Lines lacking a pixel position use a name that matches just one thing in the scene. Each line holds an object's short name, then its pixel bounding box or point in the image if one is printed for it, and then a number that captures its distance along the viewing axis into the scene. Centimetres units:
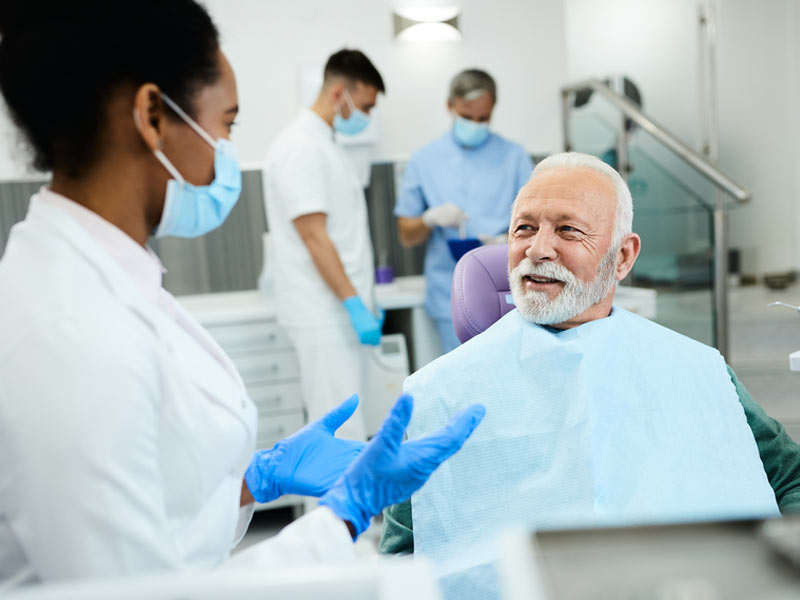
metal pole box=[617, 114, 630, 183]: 335
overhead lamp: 330
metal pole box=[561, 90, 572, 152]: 355
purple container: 337
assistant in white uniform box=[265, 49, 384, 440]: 252
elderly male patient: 121
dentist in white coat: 67
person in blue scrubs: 296
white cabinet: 279
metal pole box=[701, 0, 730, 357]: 308
